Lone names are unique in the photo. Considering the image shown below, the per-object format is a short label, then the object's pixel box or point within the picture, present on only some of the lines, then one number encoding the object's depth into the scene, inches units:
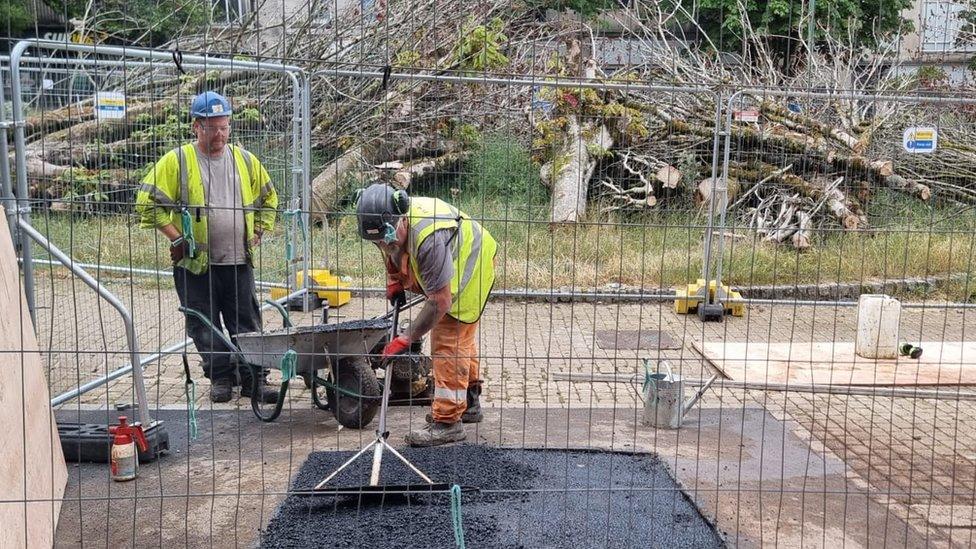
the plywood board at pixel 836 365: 260.1
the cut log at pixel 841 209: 346.0
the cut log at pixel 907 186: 323.6
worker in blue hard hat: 217.9
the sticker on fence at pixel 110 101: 211.3
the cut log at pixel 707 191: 338.0
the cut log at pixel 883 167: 331.3
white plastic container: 275.7
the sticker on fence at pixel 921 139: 300.8
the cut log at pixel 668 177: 314.1
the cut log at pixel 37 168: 290.6
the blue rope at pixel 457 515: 137.0
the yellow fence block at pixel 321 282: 334.3
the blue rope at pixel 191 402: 185.5
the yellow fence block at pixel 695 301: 340.5
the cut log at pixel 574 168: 289.0
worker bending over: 171.3
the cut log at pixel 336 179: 311.1
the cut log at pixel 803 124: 338.0
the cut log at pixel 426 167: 295.3
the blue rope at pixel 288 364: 189.6
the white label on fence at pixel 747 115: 309.2
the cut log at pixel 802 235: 302.1
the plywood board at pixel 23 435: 134.7
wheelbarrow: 193.2
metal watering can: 213.8
